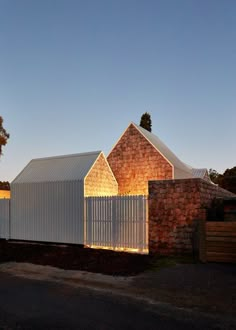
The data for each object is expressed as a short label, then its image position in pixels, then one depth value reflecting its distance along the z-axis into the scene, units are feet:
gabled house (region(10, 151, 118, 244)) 47.57
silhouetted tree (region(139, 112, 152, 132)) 95.66
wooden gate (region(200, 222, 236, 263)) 33.22
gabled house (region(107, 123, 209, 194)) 64.49
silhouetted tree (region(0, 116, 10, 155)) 111.65
